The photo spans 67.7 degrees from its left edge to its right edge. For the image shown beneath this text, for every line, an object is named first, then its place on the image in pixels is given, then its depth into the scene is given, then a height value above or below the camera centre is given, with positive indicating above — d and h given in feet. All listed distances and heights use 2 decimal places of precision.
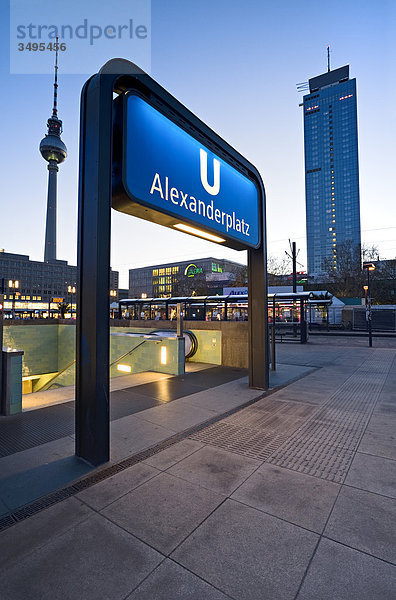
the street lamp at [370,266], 59.00 +8.78
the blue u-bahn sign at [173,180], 13.34 +7.23
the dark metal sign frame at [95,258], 12.50 +2.29
